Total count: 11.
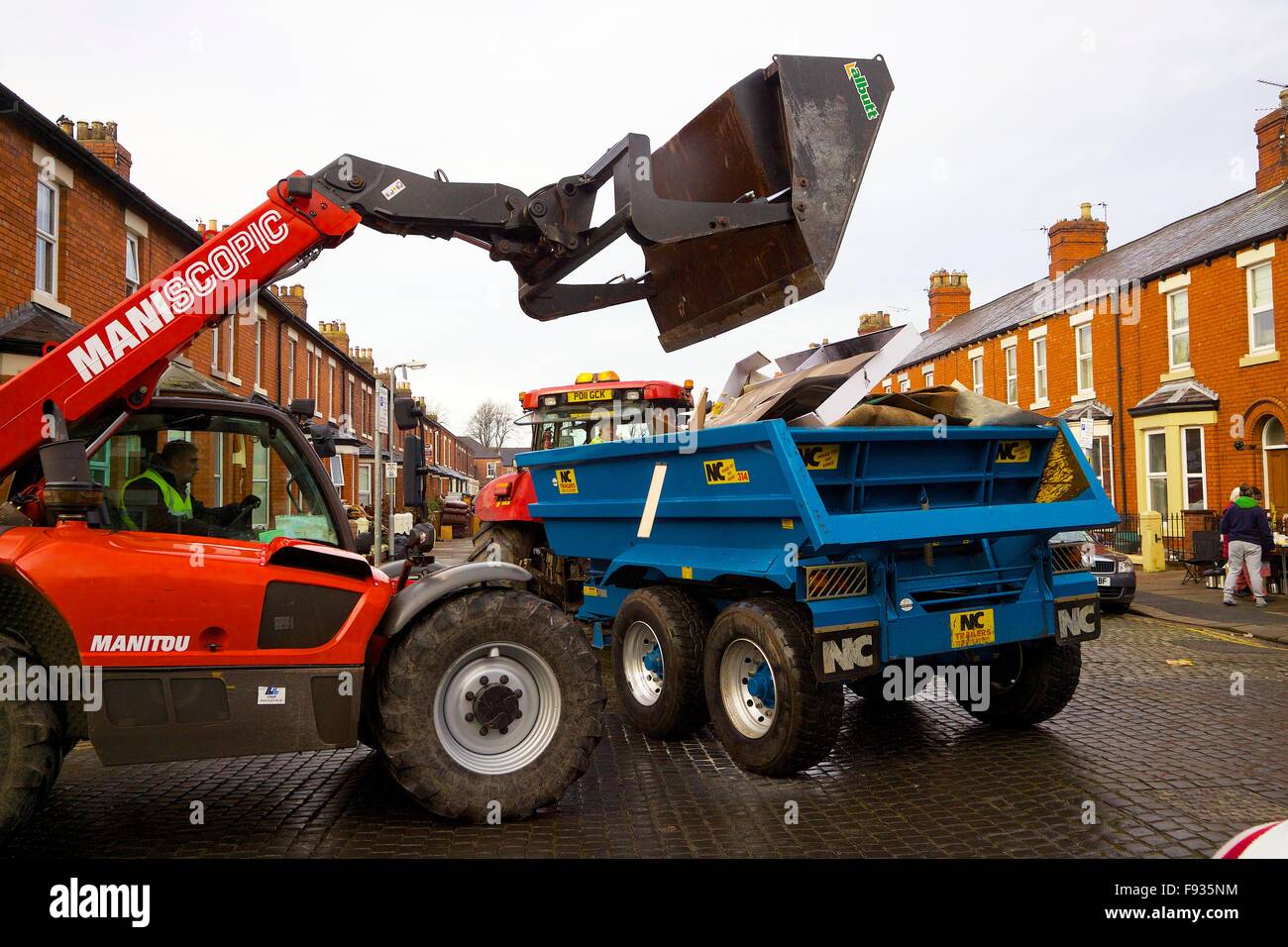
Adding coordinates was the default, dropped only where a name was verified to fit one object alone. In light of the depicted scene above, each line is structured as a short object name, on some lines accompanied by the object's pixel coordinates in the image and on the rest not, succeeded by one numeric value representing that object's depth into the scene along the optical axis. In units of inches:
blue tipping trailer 175.5
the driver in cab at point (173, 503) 151.9
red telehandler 133.9
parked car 465.1
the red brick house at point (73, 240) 406.6
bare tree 3373.5
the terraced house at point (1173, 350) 636.7
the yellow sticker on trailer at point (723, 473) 190.1
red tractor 332.5
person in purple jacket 481.7
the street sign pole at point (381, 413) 429.4
